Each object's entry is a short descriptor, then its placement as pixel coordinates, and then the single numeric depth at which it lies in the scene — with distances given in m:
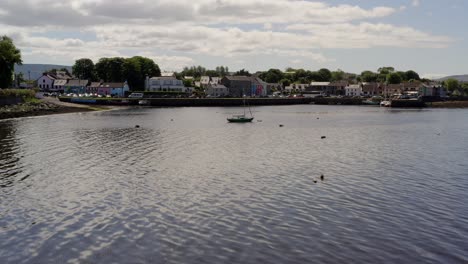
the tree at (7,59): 118.48
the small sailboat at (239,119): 102.31
